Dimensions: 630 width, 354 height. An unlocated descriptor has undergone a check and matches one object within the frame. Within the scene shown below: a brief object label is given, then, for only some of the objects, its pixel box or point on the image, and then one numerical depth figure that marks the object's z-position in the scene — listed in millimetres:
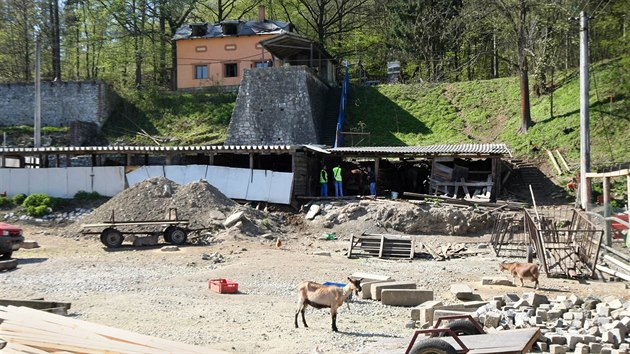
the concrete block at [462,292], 13766
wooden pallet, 21531
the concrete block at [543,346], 9816
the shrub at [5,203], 29247
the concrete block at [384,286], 14062
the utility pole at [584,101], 24000
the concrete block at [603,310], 11031
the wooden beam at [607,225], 16531
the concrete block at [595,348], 9281
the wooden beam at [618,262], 15228
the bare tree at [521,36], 33906
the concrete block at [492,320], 10930
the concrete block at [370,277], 15470
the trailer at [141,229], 22500
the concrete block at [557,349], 9430
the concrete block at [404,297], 13633
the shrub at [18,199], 29669
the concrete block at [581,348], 9273
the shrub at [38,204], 28172
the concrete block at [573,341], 9602
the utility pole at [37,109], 36188
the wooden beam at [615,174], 15789
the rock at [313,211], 27766
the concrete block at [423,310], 11211
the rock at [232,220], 24328
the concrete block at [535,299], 11961
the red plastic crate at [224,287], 14547
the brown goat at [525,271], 15189
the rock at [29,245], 22672
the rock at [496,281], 16141
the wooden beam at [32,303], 11131
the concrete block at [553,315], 11219
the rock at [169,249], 21562
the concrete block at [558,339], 9719
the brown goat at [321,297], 10812
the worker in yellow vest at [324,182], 30109
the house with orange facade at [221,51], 46750
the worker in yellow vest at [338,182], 30016
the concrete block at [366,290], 14383
